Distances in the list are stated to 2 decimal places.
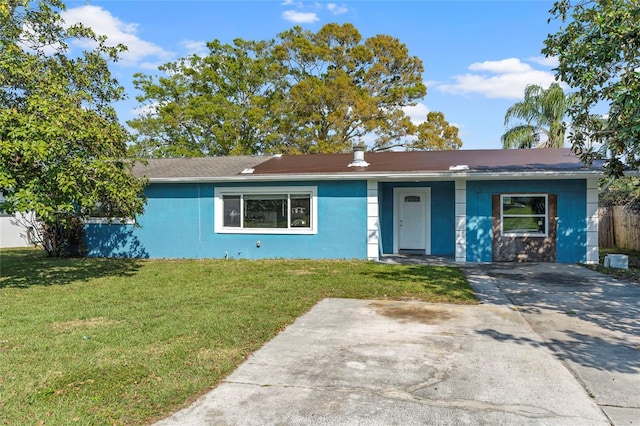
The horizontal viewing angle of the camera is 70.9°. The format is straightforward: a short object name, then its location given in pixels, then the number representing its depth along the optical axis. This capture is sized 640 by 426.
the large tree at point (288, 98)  27.50
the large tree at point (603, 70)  7.48
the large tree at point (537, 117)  18.70
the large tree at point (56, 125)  7.46
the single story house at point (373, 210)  11.85
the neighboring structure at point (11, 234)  18.25
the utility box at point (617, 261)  10.58
